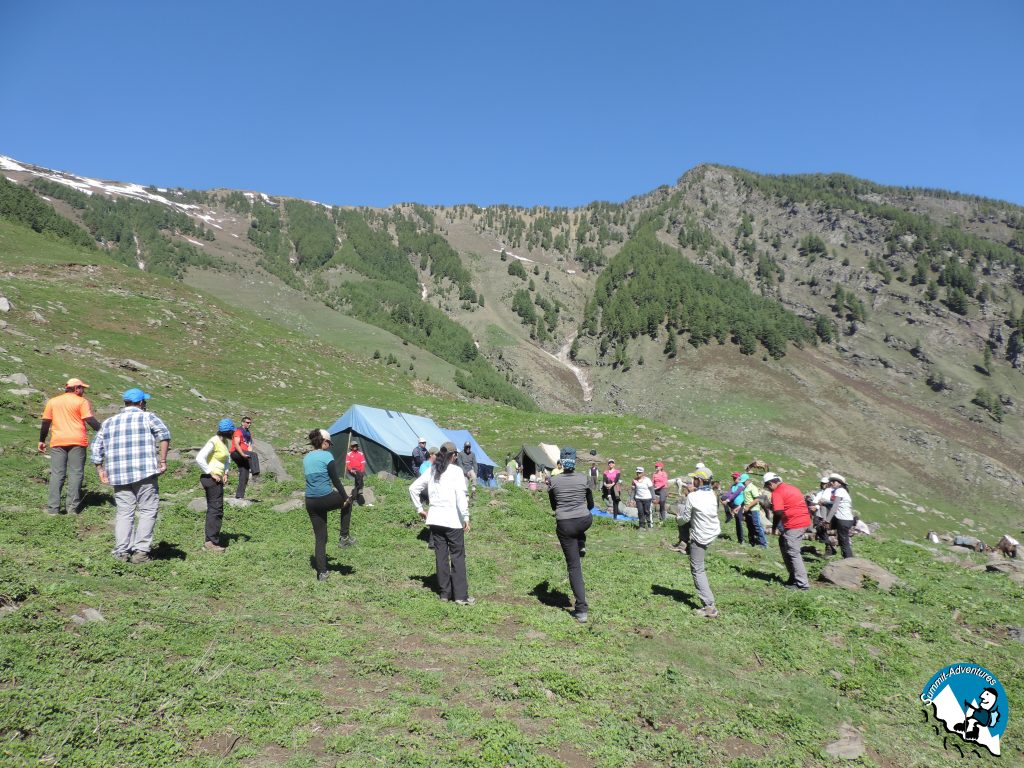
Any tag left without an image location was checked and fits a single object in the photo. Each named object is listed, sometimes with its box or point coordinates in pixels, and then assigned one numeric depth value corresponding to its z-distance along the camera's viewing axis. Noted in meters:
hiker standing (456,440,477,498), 23.55
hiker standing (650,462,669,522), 20.95
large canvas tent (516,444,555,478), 33.75
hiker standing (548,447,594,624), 9.22
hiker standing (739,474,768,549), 16.34
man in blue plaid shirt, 8.88
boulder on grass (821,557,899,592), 12.21
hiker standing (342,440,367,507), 17.76
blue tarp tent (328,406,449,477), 24.92
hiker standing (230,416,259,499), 14.09
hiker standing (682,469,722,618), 10.04
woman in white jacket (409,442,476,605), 9.38
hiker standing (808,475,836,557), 15.97
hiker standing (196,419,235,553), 10.46
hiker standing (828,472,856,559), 14.88
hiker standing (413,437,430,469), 19.81
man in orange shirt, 10.81
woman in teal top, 9.70
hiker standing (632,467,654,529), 19.25
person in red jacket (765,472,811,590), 11.85
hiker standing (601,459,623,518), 21.81
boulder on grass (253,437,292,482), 17.55
